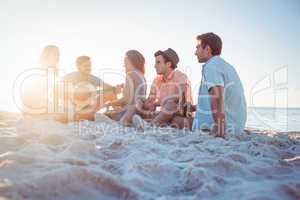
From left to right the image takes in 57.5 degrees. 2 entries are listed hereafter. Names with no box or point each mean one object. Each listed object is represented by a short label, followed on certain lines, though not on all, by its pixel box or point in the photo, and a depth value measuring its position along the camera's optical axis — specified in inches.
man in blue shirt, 136.2
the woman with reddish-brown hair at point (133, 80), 218.1
